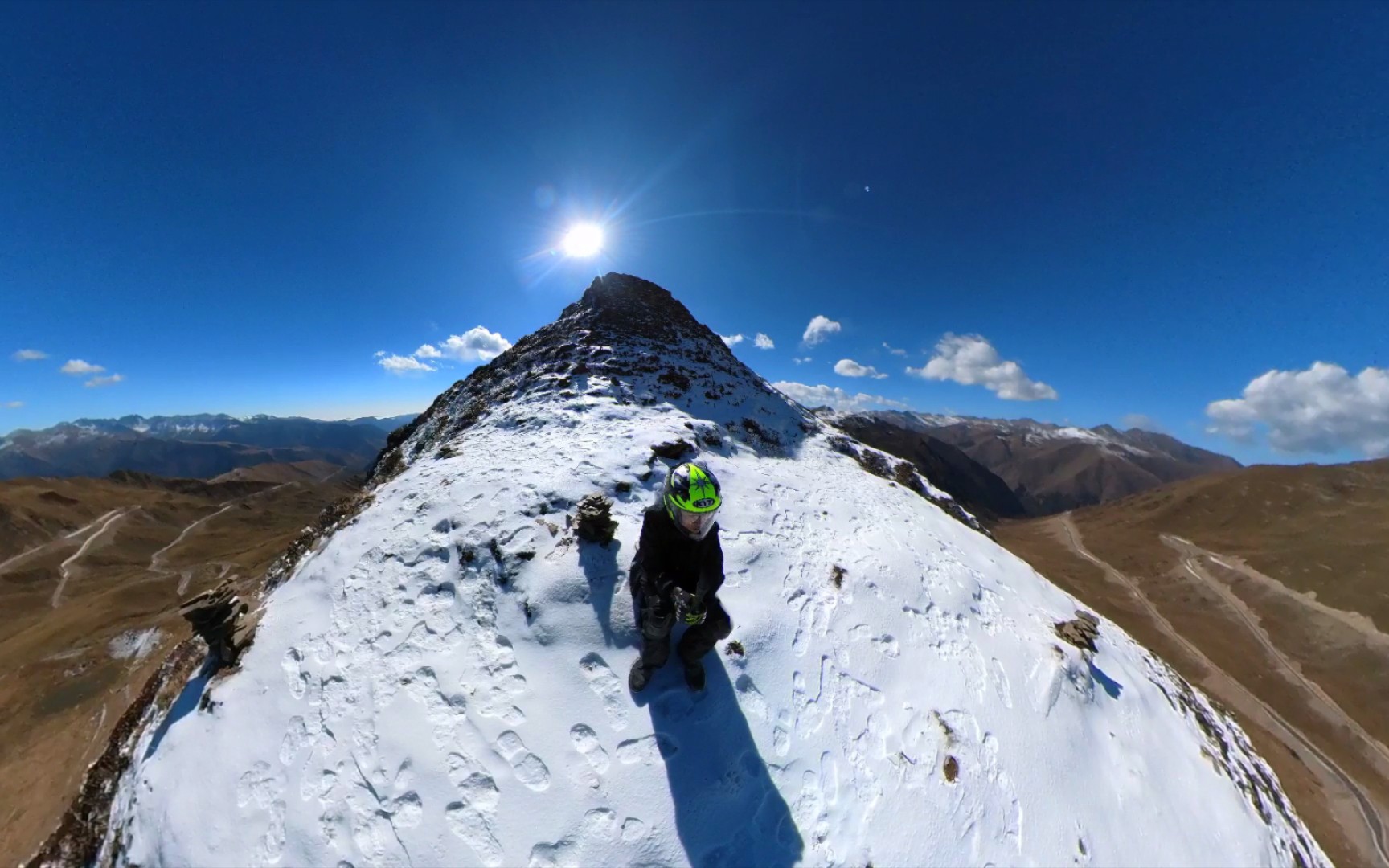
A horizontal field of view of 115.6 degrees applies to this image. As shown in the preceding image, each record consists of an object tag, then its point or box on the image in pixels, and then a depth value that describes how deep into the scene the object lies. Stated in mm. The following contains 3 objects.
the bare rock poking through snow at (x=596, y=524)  8578
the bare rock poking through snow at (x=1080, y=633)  10750
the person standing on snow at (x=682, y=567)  5539
